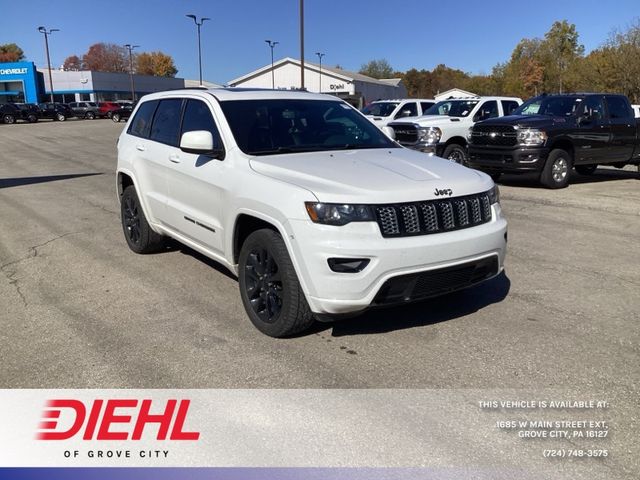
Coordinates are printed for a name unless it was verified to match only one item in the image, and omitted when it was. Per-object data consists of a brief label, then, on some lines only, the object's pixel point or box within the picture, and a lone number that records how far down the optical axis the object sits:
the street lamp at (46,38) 61.06
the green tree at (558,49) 61.20
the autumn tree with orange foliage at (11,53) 105.38
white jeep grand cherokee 3.71
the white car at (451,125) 13.18
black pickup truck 11.35
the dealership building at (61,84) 68.88
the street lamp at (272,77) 67.09
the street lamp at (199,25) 55.06
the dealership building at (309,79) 69.69
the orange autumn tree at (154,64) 121.25
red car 50.12
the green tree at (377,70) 120.75
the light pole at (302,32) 30.97
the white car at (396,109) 16.98
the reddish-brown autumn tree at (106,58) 114.38
